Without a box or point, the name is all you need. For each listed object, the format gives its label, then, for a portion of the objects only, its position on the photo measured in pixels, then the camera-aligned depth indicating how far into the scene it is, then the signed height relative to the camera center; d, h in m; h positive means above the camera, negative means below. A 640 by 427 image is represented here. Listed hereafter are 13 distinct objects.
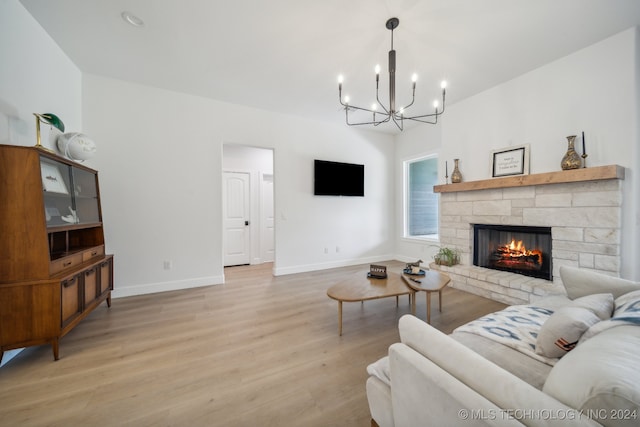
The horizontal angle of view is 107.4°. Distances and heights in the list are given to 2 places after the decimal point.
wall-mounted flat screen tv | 4.53 +0.62
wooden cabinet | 1.75 -0.36
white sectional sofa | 0.61 -0.57
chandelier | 2.11 +1.28
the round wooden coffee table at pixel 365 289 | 2.18 -0.80
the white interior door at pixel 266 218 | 5.57 -0.18
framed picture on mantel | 3.08 +0.63
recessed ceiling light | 2.13 +1.79
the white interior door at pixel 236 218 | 5.20 -0.17
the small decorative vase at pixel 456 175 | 3.74 +0.54
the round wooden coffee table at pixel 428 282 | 2.29 -0.77
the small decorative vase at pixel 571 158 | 2.57 +0.54
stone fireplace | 2.39 -0.15
